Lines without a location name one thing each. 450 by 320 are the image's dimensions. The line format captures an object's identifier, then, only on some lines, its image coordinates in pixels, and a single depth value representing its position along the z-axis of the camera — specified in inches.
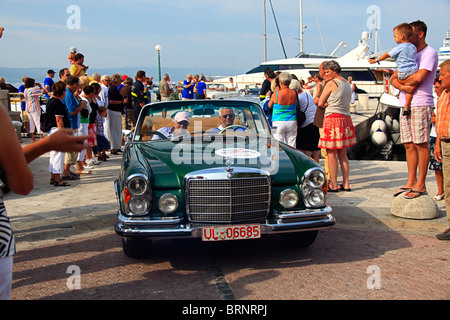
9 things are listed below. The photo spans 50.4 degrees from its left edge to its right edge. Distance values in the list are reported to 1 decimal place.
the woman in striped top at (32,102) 529.1
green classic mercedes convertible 179.2
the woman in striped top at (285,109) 337.7
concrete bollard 255.1
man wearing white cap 239.9
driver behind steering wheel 242.4
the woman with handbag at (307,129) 351.6
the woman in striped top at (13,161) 86.0
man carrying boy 262.8
